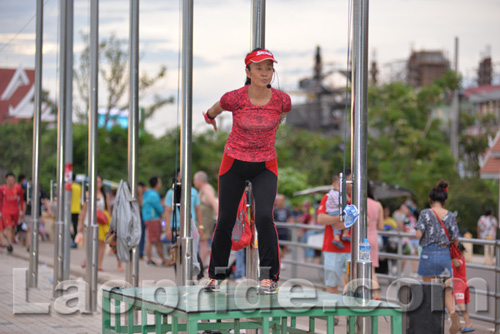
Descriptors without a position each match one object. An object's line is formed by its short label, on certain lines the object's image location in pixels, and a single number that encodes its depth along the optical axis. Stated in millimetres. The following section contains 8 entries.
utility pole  45844
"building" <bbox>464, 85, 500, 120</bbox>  69438
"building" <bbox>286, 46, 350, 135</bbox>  87438
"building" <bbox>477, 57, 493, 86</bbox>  76875
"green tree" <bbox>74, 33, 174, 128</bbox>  45344
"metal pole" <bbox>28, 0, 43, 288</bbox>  14562
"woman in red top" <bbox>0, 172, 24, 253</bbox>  22078
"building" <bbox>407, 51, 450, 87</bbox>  88812
